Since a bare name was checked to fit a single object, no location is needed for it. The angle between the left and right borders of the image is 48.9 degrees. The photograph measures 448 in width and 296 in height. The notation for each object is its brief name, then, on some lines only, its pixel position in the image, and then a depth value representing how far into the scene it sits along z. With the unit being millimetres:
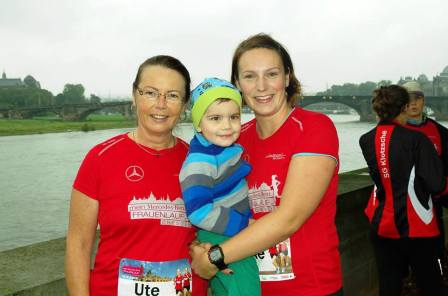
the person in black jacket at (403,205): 2719
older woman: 1611
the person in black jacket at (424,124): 3720
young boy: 1672
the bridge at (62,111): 44344
